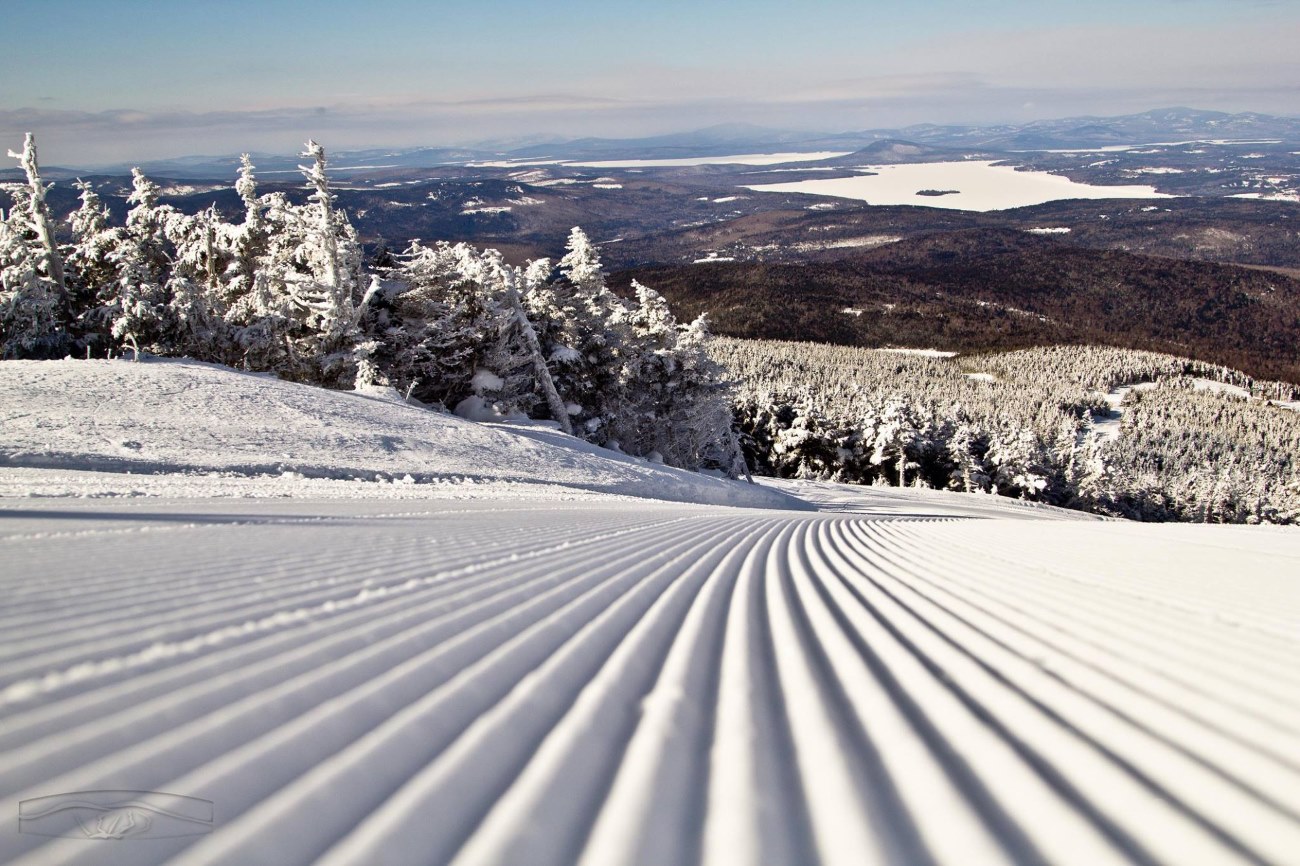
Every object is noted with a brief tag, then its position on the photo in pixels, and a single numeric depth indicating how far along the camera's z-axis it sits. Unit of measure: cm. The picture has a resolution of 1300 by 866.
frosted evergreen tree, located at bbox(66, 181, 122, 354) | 2656
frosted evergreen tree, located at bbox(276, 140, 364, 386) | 2450
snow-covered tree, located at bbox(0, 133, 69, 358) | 2400
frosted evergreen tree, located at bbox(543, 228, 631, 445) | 3045
